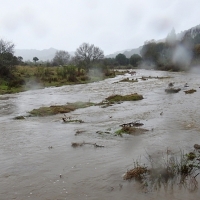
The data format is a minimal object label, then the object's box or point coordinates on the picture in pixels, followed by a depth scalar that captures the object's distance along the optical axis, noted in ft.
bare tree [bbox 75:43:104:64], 362.20
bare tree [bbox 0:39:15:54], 149.98
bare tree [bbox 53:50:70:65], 413.10
